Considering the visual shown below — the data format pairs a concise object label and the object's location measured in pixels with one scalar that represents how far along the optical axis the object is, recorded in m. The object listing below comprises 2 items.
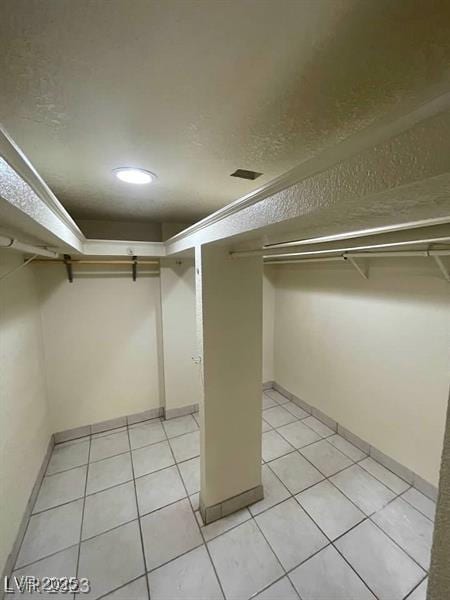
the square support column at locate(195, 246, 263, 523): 1.55
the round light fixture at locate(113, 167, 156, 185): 1.23
